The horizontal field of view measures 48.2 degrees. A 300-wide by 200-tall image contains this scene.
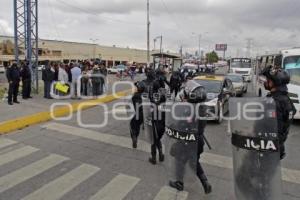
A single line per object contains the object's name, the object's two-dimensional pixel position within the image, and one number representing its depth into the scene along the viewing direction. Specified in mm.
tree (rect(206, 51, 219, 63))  134688
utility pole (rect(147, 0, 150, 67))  39094
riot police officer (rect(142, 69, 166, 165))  6398
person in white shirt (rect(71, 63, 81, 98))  16109
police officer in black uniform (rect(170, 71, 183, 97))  16156
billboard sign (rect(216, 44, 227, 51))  100188
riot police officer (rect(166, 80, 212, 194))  4684
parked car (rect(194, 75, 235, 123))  11102
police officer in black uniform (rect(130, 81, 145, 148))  7062
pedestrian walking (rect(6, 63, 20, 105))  12664
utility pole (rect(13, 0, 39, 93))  17397
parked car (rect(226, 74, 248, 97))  20422
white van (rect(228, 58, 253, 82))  37981
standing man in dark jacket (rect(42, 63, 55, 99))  15109
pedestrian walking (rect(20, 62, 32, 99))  14188
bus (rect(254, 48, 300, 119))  11070
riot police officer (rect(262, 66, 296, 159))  4297
